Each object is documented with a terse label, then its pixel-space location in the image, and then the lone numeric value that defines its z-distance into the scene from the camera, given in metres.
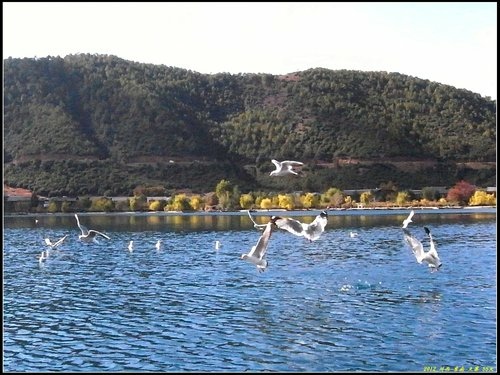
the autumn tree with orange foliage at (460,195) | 107.81
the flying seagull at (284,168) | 18.19
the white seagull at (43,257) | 41.44
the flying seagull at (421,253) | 15.63
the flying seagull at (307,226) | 12.79
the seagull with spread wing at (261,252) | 12.62
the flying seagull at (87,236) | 21.66
